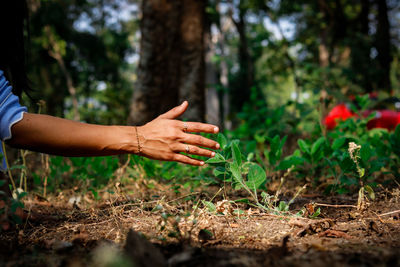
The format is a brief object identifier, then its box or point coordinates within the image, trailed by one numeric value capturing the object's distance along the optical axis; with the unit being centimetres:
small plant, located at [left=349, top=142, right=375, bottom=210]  163
